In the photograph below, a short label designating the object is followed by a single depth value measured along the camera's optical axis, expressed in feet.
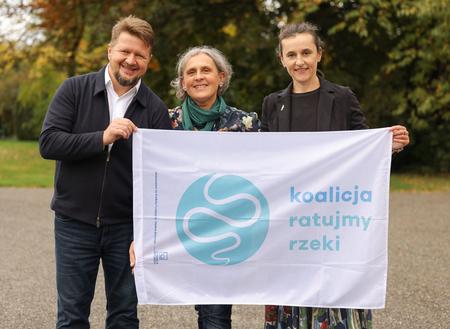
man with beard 11.27
